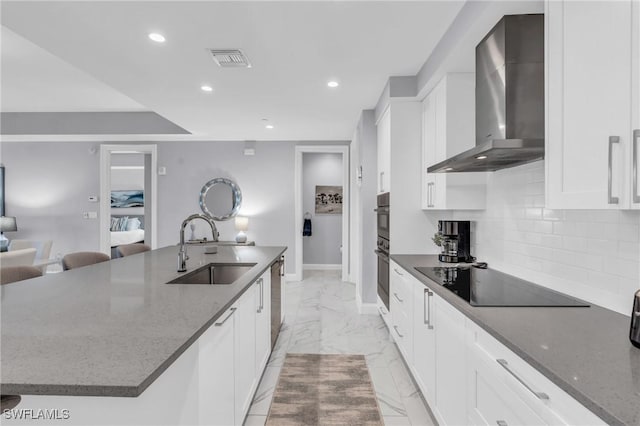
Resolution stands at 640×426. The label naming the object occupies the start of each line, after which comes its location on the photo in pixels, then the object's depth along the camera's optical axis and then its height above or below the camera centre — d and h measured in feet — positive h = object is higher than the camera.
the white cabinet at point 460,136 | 8.48 +1.91
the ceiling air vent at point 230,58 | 8.70 +4.04
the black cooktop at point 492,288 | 5.08 -1.29
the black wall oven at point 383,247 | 11.03 -1.17
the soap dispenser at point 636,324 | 3.34 -1.08
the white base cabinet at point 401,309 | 7.98 -2.47
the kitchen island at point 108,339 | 2.71 -1.28
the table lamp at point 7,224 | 19.43 -0.78
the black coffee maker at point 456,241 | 9.03 -0.74
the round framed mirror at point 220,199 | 20.07 +0.75
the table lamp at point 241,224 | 19.56 -0.68
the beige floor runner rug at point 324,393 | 6.84 -4.06
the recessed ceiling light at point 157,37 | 7.93 +4.05
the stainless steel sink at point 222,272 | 8.31 -1.48
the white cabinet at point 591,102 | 3.24 +1.20
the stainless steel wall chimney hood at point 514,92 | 5.59 +2.08
